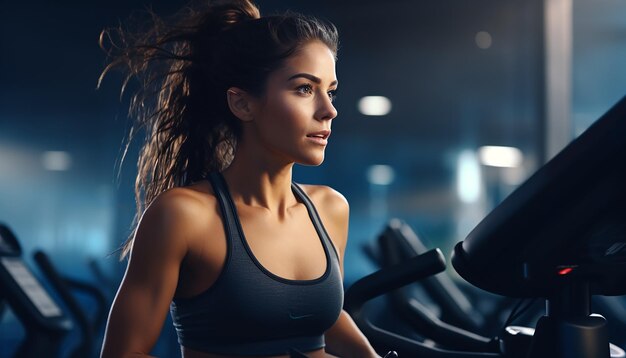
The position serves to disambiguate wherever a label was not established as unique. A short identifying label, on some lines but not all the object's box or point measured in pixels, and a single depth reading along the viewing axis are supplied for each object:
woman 1.04
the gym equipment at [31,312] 1.97
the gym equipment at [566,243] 0.65
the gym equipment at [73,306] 2.66
